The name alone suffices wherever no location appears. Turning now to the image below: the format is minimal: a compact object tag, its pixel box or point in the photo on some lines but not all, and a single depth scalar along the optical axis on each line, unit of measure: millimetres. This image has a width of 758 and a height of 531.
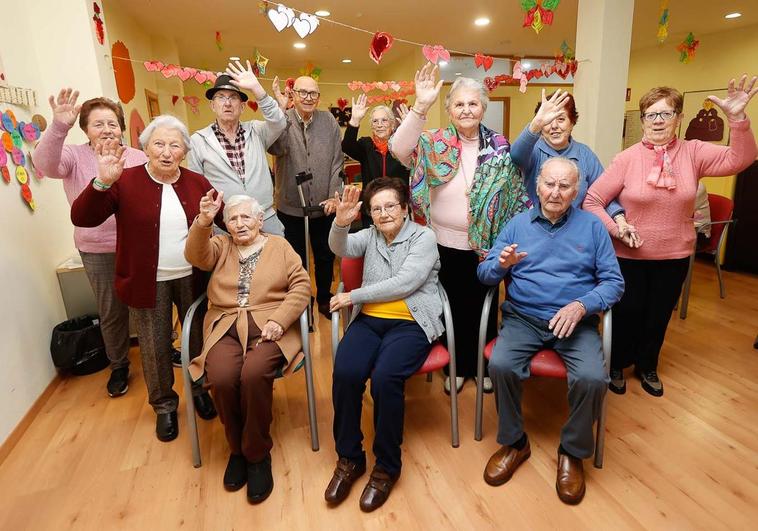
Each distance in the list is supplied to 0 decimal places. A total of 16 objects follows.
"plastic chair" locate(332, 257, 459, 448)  1895
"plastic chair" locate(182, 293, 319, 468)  1831
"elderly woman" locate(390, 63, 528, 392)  2020
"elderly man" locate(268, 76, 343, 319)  2826
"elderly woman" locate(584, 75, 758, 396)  2035
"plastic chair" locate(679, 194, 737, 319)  3430
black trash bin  2611
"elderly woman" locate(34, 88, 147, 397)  1979
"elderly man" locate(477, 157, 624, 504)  1735
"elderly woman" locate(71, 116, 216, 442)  1820
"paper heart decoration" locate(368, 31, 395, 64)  3281
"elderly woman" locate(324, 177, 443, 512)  1765
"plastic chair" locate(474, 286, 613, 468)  1780
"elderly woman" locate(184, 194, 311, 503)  1777
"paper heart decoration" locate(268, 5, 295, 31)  3166
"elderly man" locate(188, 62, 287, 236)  2299
